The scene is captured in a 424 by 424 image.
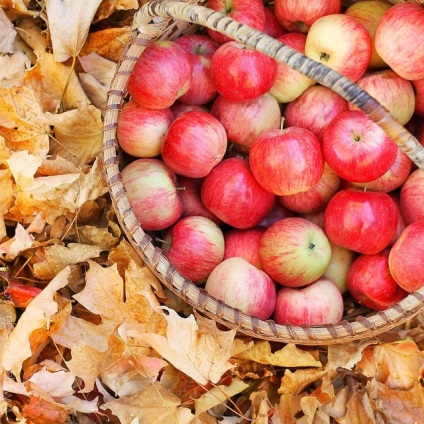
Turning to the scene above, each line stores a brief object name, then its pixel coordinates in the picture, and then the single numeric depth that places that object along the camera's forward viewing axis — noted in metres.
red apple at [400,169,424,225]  1.25
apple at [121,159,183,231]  1.25
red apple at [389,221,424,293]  1.16
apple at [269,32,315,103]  1.30
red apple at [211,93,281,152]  1.29
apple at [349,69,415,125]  1.25
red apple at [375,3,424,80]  1.21
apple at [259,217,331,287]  1.22
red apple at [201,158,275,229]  1.26
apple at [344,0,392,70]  1.31
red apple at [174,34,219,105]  1.33
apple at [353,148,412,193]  1.28
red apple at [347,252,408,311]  1.23
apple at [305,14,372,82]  1.24
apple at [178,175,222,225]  1.34
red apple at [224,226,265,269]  1.29
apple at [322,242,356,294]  1.32
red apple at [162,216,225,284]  1.25
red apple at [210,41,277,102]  1.22
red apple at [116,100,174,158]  1.27
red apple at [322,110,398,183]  1.18
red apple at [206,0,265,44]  1.28
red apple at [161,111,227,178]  1.23
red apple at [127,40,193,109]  1.22
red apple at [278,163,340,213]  1.30
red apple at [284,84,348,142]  1.29
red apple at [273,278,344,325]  1.22
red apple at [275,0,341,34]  1.29
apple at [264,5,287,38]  1.39
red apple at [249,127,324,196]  1.18
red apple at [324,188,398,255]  1.21
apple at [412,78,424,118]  1.30
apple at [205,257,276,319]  1.21
